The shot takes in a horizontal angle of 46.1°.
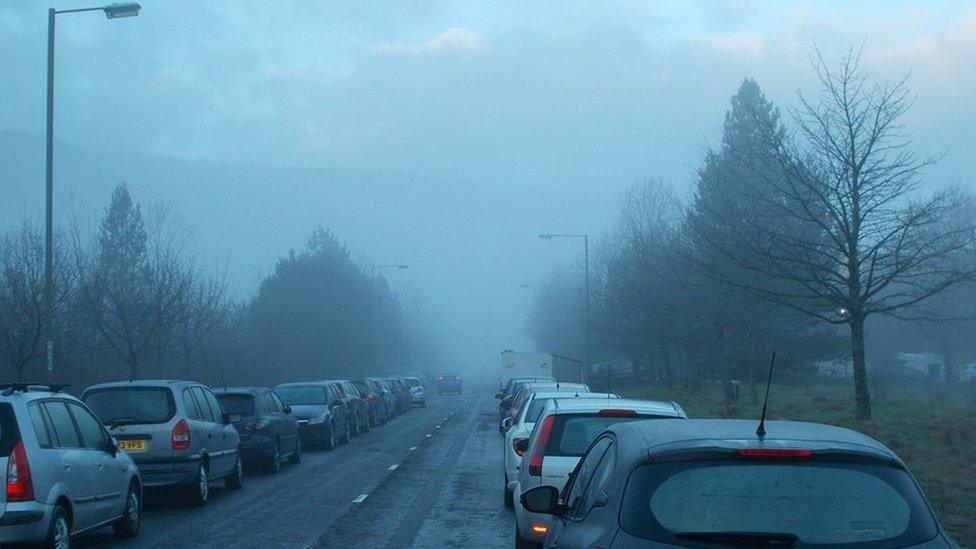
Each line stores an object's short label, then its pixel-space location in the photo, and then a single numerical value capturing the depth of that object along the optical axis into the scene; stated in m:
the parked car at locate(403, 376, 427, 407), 55.52
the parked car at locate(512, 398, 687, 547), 10.57
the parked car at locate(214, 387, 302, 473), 20.38
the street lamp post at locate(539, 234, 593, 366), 49.53
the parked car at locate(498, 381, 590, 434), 21.06
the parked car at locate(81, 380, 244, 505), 15.13
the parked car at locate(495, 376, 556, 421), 28.67
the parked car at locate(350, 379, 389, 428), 36.94
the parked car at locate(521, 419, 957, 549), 4.75
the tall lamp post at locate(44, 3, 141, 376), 19.12
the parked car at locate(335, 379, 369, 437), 31.29
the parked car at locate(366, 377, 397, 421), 40.80
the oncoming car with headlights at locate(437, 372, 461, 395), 76.50
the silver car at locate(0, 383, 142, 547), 9.52
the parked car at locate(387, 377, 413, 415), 47.87
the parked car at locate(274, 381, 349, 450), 26.50
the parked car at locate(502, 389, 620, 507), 14.00
